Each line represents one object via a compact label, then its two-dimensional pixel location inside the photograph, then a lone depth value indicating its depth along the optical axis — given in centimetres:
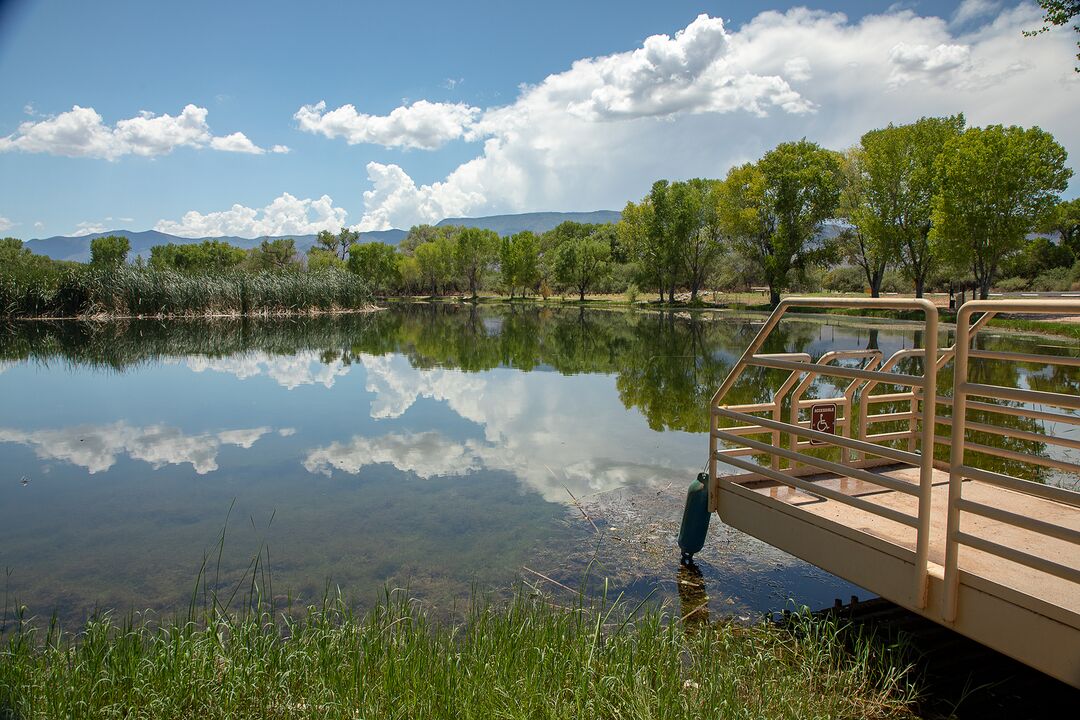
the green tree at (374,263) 8788
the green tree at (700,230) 5569
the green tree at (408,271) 9231
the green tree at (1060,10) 1359
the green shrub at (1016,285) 4522
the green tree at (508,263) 7700
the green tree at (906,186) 3831
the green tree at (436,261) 8675
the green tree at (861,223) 3988
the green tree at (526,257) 7619
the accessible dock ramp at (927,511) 306
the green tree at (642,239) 5869
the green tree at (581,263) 6781
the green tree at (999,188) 3092
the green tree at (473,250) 8200
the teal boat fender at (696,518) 556
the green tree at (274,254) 9296
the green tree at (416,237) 14162
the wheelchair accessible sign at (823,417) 502
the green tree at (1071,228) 4772
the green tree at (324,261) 8862
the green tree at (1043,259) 4656
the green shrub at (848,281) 6500
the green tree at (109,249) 10712
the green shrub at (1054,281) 4070
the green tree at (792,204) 4622
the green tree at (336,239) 11731
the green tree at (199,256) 10569
